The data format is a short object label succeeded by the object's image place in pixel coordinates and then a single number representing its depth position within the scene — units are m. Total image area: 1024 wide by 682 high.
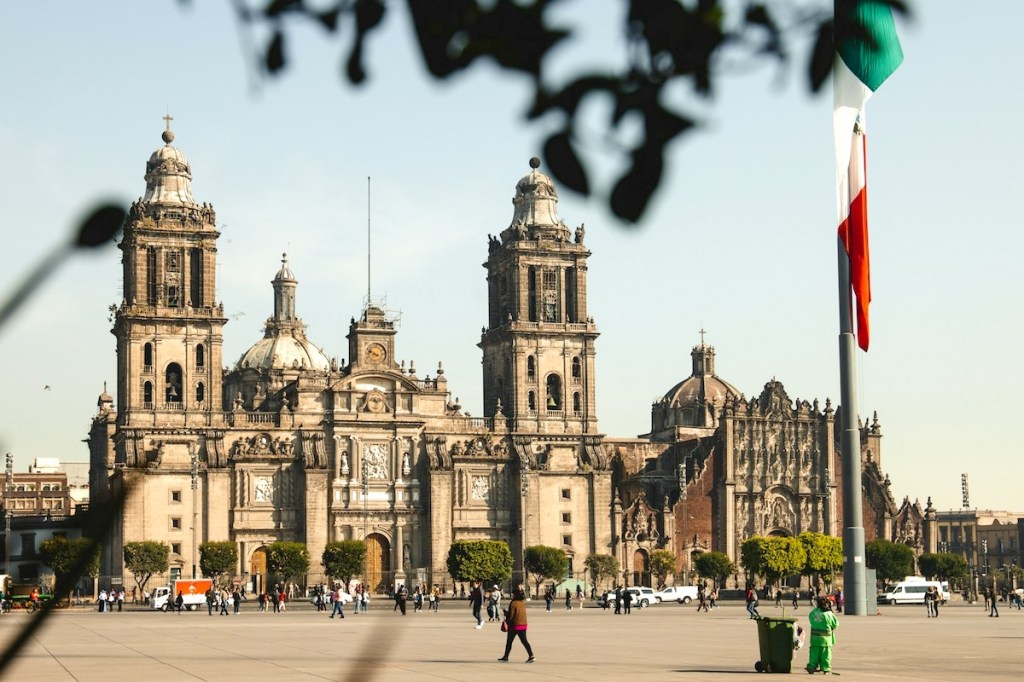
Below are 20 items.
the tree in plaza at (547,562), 93.44
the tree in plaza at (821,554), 94.56
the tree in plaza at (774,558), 93.19
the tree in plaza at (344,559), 89.56
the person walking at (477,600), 47.38
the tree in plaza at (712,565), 97.56
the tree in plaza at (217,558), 87.38
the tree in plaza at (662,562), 99.50
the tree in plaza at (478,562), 90.31
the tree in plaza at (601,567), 95.81
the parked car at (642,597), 81.44
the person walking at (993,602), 59.78
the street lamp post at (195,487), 90.38
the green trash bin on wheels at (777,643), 27.45
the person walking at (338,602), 59.41
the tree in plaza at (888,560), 99.88
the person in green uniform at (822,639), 26.69
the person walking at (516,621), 30.81
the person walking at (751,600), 62.23
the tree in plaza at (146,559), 86.75
